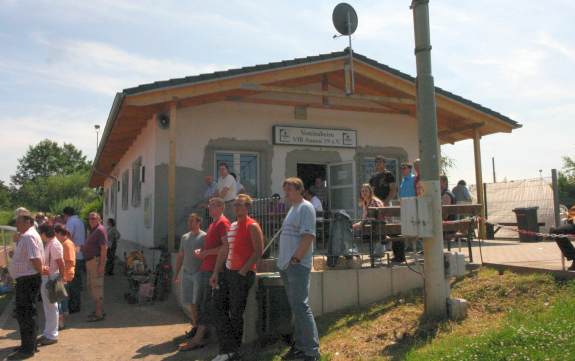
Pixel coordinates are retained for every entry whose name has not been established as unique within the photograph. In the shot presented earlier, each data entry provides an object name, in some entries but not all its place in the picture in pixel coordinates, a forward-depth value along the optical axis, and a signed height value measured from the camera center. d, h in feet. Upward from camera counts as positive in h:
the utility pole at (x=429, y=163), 17.22 +2.25
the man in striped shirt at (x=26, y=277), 19.76 -1.48
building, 34.04 +8.13
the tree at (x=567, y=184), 126.23 +11.12
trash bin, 41.01 +0.56
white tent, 53.16 +3.03
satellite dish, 34.17 +14.23
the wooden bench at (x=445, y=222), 21.15 +0.32
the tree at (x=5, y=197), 267.96 +22.77
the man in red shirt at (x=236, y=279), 17.57 -1.57
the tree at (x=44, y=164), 293.23 +43.15
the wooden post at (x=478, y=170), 40.68 +4.53
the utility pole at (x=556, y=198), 40.57 +2.12
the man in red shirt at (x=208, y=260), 19.92 -1.02
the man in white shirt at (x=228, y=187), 31.96 +2.90
